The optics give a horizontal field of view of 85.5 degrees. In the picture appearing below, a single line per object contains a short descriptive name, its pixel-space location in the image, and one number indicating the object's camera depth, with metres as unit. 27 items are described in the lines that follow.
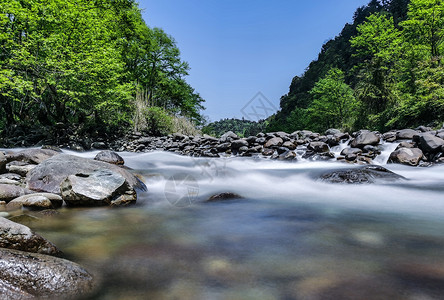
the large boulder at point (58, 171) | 4.74
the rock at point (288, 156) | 11.56
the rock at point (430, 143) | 8.54
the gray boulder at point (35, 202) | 3.91
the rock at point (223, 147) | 14.12
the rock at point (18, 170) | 5.80
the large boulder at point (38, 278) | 1.64
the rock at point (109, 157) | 8.40
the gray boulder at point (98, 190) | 4.22
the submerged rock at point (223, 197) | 5.15
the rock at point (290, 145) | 12.55
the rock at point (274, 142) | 13.07
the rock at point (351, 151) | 10.28
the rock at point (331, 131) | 15.32
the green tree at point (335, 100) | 32.12
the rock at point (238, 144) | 13.67
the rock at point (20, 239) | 2.04
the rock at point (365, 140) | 10.61
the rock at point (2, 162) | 5.61
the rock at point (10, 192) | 4.10
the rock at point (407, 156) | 8.68
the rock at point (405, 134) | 10.63
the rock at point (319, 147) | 11.29
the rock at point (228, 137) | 15.31
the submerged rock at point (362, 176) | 6.33
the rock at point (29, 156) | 6.72
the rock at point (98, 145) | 15.65
